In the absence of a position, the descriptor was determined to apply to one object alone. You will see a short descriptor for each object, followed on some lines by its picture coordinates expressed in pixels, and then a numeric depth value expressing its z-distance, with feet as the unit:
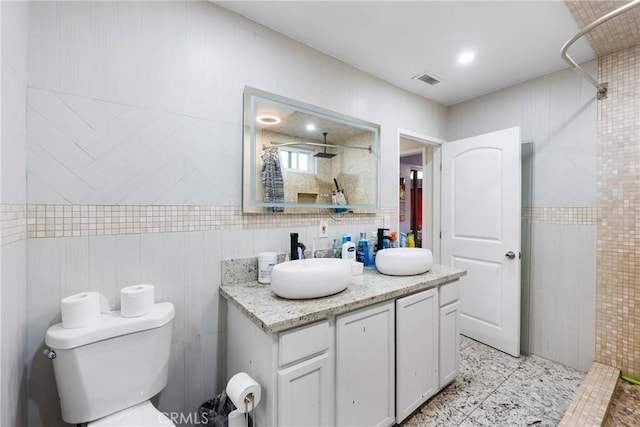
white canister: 4.98
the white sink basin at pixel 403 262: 5.48
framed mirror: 5.19
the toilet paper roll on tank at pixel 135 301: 3.64
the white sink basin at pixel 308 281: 4.03
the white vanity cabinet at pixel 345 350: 3.52
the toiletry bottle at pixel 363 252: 6.47
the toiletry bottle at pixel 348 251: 6.03
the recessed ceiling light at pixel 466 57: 6.33
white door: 7.36
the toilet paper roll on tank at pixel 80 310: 3.31
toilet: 3.21
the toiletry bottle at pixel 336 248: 6.29
